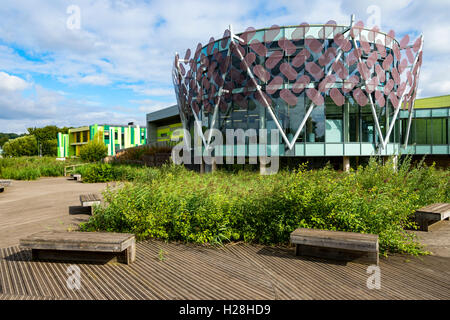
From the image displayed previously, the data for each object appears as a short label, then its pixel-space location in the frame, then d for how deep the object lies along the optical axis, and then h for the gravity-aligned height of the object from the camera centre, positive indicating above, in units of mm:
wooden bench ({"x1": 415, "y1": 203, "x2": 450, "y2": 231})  6945 -1302
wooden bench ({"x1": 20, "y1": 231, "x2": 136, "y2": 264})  4750 -1309
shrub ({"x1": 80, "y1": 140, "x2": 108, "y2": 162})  41688 +1074
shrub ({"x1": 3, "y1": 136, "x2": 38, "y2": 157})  81256 +3723
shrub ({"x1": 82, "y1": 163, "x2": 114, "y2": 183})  20031 -882
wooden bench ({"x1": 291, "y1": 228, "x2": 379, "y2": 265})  4699 -1339
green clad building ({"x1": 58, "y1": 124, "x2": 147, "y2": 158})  64375 +5034
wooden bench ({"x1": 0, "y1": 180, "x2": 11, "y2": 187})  16175 -1101
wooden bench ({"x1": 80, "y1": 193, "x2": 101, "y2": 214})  8372 -1080
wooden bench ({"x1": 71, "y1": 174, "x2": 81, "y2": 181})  21366 -1128
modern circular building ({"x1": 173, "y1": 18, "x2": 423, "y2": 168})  18828 +4534
